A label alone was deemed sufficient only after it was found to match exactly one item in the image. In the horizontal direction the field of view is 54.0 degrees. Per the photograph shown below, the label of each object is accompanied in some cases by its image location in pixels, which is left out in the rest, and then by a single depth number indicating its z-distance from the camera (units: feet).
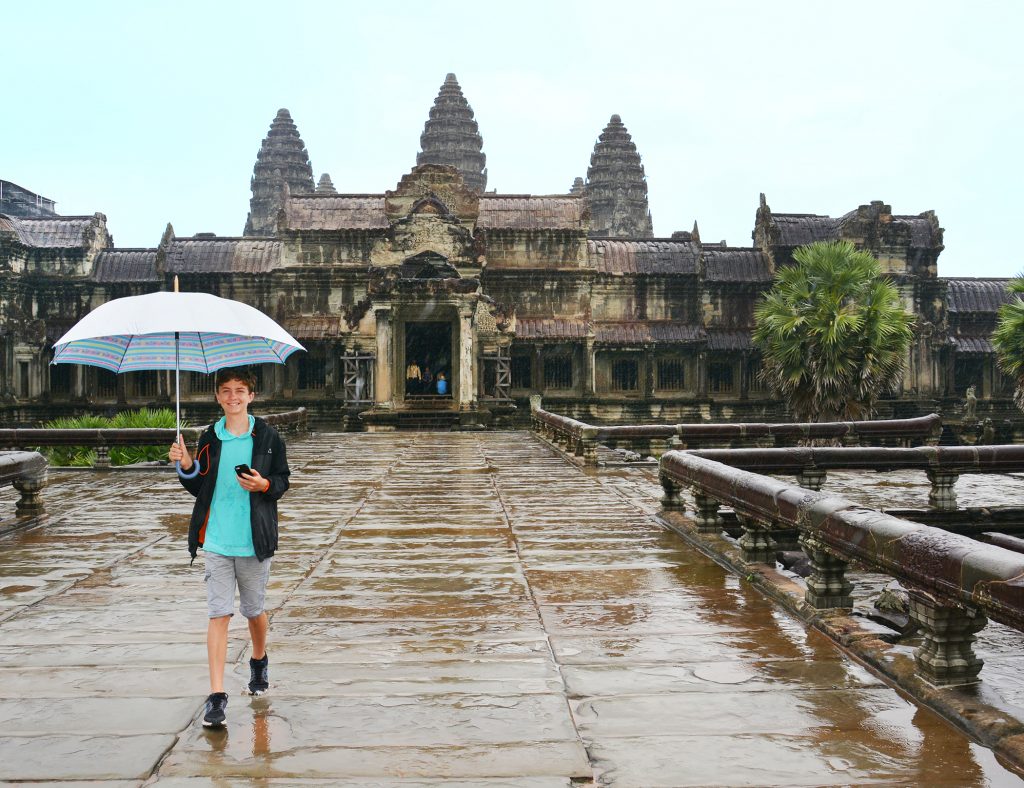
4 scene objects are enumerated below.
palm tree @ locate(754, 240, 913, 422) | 80.43
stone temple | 122.52
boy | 15.71
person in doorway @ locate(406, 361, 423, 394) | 119.14
